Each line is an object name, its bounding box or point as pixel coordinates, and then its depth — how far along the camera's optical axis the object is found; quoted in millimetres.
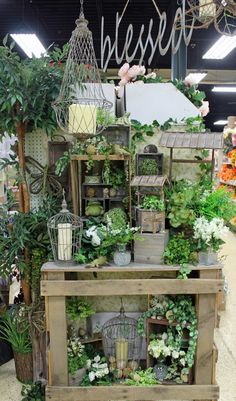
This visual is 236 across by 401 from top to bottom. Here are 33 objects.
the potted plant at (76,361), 2432
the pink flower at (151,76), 2786
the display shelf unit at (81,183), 2299
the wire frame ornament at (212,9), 2064
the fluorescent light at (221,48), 6015
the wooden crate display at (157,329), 2428
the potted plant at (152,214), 2254
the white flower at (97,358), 2553
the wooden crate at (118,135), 2502
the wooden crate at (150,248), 2268
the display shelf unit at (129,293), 2258
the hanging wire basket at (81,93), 2121
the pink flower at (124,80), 2793
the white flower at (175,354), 2361
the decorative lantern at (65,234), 2244
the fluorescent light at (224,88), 10142
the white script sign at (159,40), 1920
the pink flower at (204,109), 2707
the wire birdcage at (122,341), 2537
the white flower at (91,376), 2426
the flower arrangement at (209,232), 2227
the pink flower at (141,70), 2778
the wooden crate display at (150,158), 2523
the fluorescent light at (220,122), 19138
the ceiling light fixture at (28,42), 5934
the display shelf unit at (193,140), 2279
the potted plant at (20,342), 2656
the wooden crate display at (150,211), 2250
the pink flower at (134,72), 2763
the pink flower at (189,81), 2707
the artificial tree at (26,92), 2326
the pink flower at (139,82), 2707
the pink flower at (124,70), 2786
